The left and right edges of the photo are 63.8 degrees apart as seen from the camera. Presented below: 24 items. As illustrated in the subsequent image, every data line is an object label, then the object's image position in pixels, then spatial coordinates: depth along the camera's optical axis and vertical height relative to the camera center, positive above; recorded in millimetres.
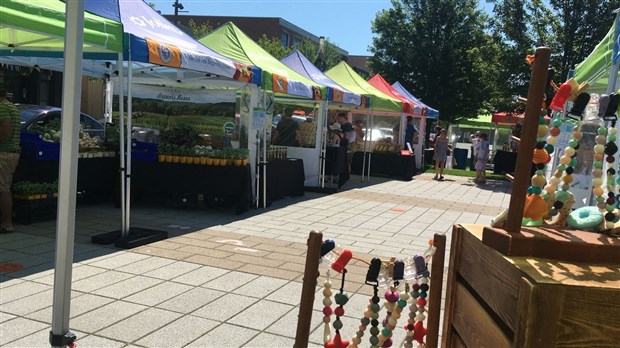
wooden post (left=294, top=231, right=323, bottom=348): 1864 -534
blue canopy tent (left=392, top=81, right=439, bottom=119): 18378 +1867
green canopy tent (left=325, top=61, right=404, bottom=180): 13852 +1569
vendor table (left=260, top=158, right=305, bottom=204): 9438 -787
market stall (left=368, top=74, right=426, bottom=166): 16325 +1216
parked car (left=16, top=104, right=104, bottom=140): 7910 +93
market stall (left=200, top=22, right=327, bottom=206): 8672 +1065
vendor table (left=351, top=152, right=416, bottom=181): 16484 -639
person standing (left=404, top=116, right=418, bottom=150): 18766 +531
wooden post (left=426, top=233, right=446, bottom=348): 1901 -541
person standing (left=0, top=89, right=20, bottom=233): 6082 -394
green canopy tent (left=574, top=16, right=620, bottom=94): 5598 +1213
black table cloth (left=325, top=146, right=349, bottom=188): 12414 -439
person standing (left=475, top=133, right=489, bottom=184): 16750 -347
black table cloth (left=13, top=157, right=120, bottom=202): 7227 -744
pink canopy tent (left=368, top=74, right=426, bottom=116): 15990 +1748
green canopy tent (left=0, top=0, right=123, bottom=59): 4754 +1031
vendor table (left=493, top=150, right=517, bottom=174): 17234 -292
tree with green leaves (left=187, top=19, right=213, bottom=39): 34281 +7336
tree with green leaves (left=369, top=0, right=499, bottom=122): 23984 +4649
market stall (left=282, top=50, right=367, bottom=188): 11602 +837
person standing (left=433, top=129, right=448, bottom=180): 16562 -97
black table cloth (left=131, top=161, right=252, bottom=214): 8242 -773
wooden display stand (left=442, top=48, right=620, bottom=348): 1202 -331
